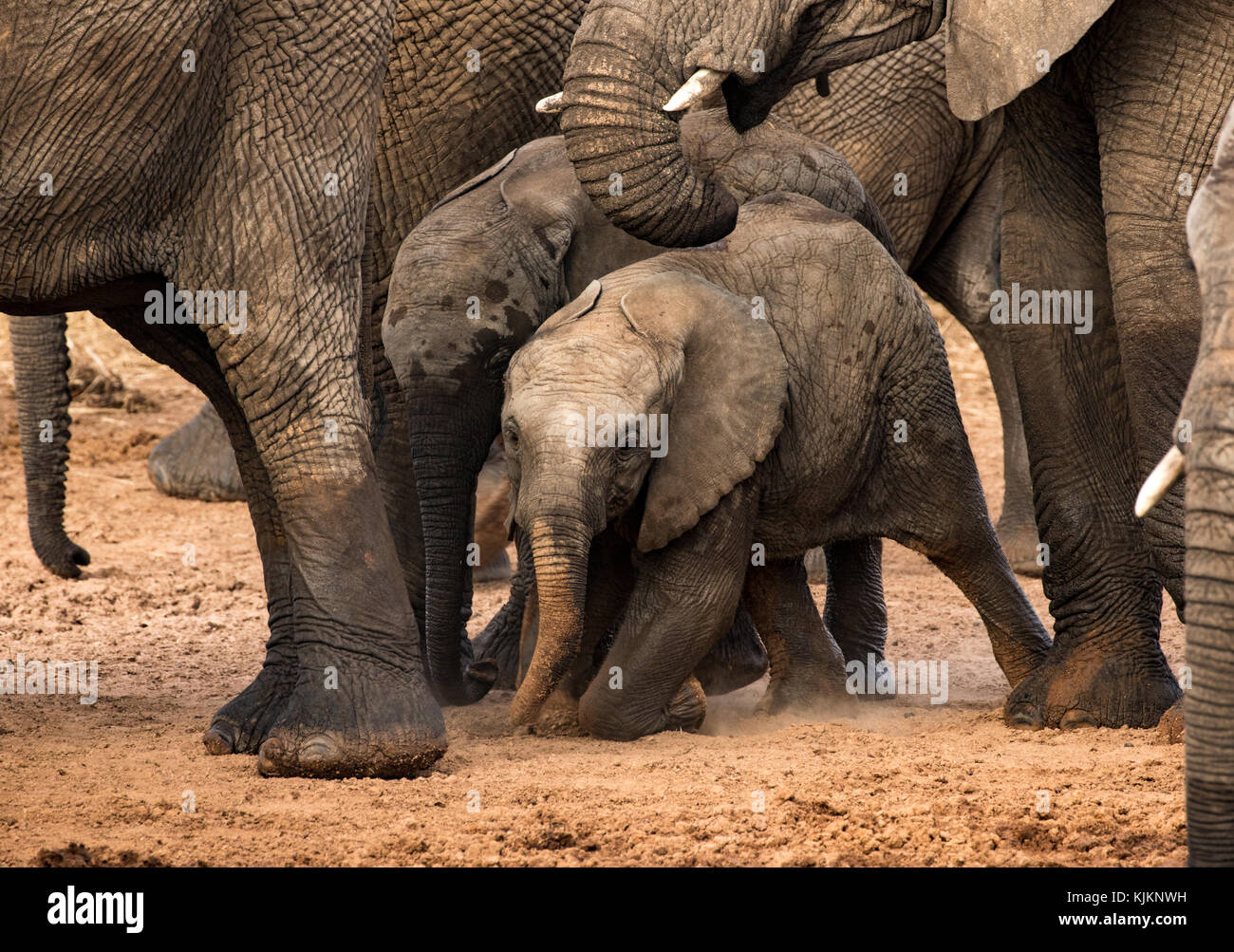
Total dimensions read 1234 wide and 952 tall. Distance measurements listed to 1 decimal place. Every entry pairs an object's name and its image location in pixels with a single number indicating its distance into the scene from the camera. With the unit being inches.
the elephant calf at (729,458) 338.3
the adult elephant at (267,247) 296.8
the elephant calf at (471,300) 377.1
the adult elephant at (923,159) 482.9
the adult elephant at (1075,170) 318.0
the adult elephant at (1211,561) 200.2
